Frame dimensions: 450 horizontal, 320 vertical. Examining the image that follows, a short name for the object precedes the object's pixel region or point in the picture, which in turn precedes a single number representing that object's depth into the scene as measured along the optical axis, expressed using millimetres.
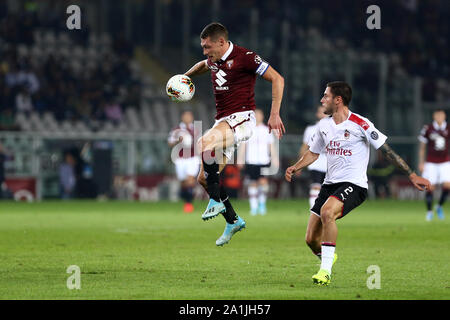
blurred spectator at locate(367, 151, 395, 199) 30766
